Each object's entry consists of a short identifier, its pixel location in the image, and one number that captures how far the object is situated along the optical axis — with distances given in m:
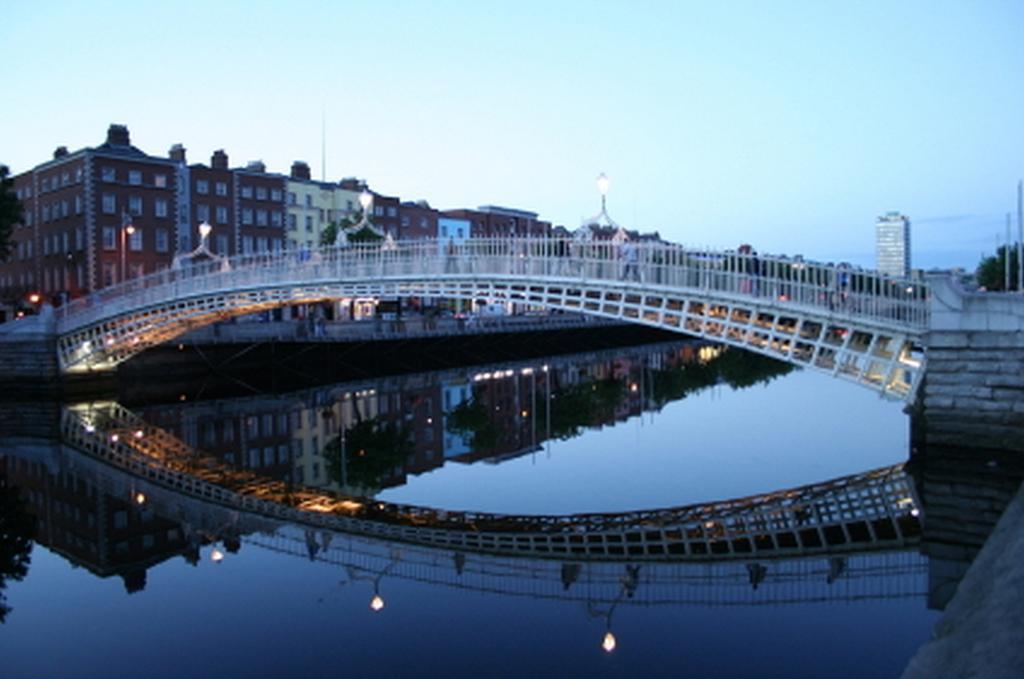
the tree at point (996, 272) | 54.16
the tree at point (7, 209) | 30.75
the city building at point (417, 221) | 61.47
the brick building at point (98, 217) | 41.38
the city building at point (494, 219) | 68.50
